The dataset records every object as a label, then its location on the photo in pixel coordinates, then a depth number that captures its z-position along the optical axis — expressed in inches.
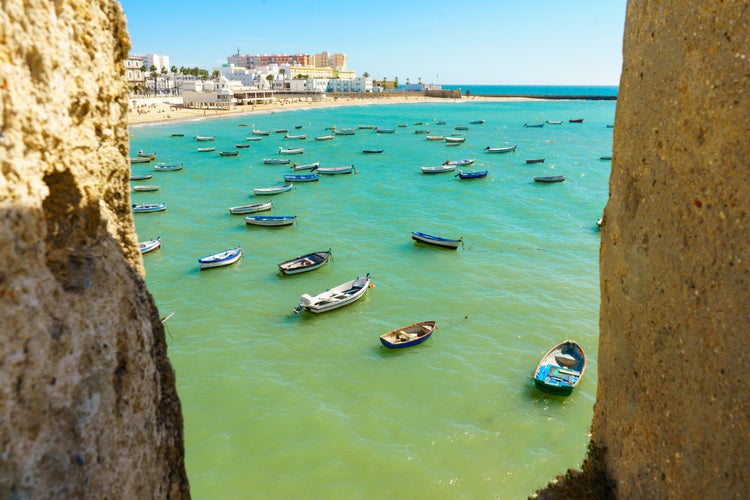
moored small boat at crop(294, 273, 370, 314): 839.1
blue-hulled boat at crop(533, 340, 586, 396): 626.5
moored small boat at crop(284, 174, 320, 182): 1916.8
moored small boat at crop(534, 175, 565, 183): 1946.4
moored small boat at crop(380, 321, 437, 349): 737.6
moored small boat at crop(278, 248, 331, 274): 1016.9
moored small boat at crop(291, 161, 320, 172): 2125.2
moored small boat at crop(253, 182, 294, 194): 1712.6
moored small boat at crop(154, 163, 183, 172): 2117.4
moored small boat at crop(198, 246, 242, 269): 1051.3
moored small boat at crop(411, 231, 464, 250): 1170.0
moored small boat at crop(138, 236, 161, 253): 1127.0
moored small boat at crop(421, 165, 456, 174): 2112.5
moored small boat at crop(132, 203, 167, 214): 1488.7
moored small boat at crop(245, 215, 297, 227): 1344.7
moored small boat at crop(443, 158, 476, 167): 2231.1
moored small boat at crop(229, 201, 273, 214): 1473.9
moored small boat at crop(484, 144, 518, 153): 2662.4
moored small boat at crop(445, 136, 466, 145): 2950.3
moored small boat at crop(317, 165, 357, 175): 2097.7
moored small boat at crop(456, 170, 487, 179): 1980.8
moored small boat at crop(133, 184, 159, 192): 1754.2
